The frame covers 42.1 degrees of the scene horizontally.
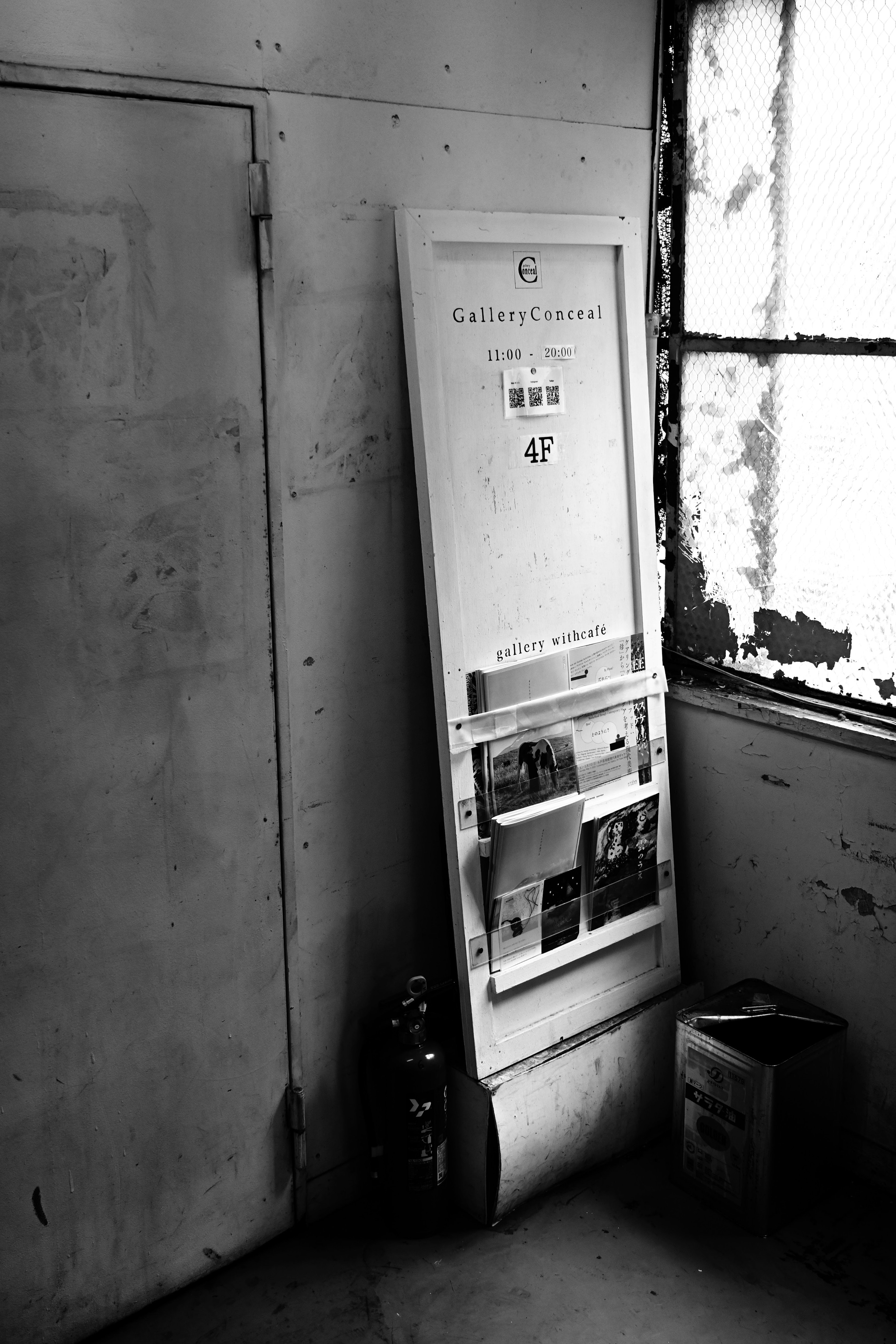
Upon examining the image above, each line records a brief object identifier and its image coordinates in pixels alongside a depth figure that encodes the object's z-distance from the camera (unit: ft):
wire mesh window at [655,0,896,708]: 8.04
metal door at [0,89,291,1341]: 6.37
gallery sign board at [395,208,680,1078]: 7.86
